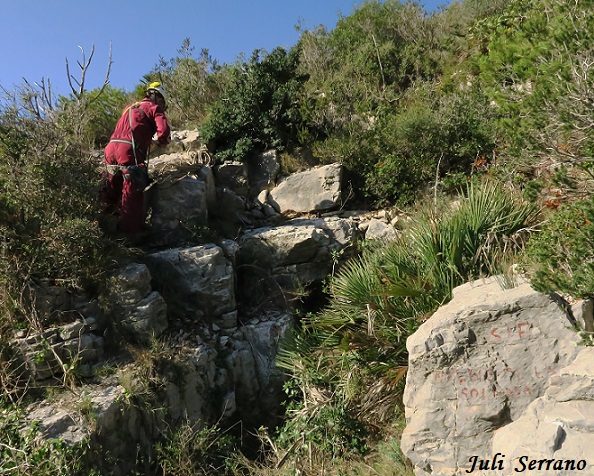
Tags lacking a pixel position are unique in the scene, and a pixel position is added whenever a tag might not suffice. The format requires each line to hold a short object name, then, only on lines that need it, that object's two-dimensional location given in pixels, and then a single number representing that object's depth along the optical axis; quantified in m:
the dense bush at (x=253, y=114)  9.84
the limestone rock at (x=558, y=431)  3.48
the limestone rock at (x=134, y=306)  5.95
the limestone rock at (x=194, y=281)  6.75
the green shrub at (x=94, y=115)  6.73
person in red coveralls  6.96
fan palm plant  5.56
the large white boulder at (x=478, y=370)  4.27
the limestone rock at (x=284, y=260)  7.66
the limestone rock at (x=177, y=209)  7.51
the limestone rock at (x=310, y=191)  9.08
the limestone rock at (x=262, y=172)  9.70
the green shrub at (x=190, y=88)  11.88
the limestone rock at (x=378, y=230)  7.80
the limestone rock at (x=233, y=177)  9.54
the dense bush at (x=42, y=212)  5.55
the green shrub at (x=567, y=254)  4.08
